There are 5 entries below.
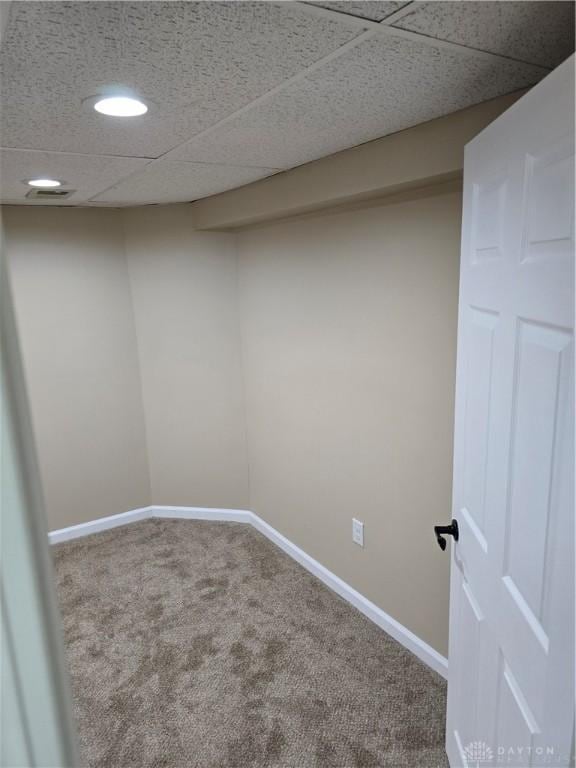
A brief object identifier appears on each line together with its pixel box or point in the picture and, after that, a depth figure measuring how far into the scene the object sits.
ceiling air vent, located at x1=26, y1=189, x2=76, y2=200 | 2.50
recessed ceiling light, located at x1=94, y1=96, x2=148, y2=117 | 1.27
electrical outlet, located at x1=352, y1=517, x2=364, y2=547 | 2.54
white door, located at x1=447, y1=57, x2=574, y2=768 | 0.93
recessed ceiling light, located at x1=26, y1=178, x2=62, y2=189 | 2.23
